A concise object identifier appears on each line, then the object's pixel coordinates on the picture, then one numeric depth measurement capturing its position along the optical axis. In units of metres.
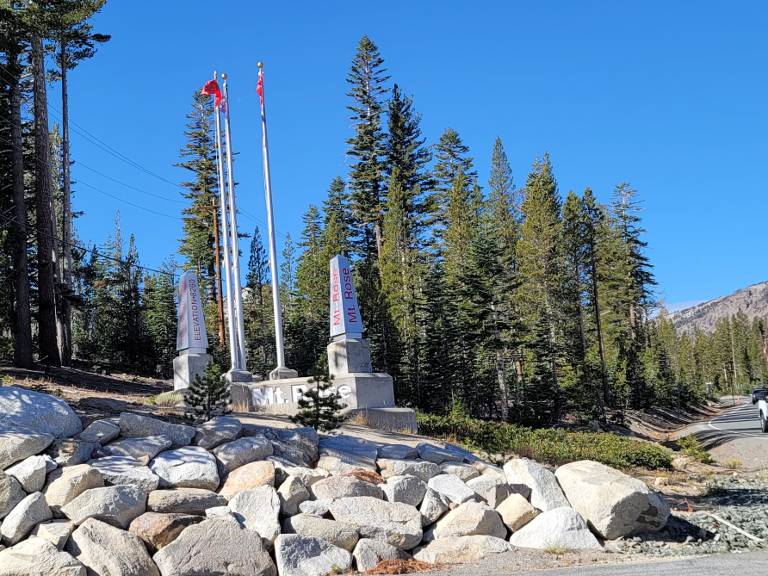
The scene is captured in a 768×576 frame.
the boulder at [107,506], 8.52
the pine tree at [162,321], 43.34
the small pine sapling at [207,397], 14.42
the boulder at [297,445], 11.21
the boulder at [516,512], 9.83
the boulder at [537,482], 10.38
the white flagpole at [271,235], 21.67
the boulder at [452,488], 10.25
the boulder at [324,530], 8.91
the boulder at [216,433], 10.90
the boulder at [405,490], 10.02
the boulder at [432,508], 9.71
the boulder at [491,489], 10.30
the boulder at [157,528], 8.44
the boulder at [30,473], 8.95
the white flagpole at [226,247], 23.25
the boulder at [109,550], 7.82
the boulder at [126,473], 9.29
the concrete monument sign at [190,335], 20.66
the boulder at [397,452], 12.04
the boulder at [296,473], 9.98
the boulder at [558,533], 9.27
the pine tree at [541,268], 37.69
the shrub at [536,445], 17.50
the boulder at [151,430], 10.80
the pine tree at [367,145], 45.22
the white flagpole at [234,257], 23.19
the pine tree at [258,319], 47.03
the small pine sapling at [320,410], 14.98
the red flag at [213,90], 24.75
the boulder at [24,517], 8.30
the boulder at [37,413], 10.06
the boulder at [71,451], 9.59
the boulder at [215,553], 8.02
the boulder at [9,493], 8.65
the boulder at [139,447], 10.06
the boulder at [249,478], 9.79
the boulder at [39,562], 7.50
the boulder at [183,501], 9.05
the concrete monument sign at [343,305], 18.45
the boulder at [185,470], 9.67
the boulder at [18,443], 9.30
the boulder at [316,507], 9.42
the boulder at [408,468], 11.18
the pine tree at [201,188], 46.56
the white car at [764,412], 26.97
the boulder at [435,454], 12.32
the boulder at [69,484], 8.78
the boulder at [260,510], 8.88
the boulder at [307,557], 8.34
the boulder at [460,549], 8.91
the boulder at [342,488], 9.80
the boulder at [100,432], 10.38
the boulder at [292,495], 9.41
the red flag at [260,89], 24.09
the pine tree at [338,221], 40.59
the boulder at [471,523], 9.43
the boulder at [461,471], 11.56
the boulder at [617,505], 9.60
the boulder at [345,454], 11.12
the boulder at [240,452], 10.42
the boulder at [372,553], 8.65
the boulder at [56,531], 8.05
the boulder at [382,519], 9.11
